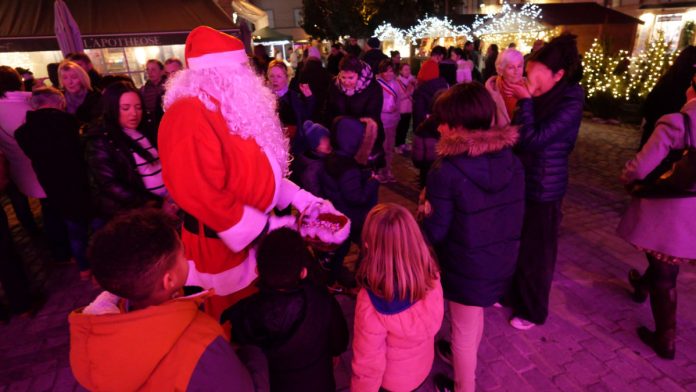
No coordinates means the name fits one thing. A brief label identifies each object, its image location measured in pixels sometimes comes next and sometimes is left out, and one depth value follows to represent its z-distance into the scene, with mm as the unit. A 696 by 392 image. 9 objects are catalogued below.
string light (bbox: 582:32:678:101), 10375
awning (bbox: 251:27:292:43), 23531
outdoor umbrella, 6296
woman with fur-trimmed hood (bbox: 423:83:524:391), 2283
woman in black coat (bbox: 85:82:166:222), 3238
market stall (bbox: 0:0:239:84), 8688
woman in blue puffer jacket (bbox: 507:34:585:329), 2902
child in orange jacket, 1392
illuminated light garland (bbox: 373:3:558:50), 16812
